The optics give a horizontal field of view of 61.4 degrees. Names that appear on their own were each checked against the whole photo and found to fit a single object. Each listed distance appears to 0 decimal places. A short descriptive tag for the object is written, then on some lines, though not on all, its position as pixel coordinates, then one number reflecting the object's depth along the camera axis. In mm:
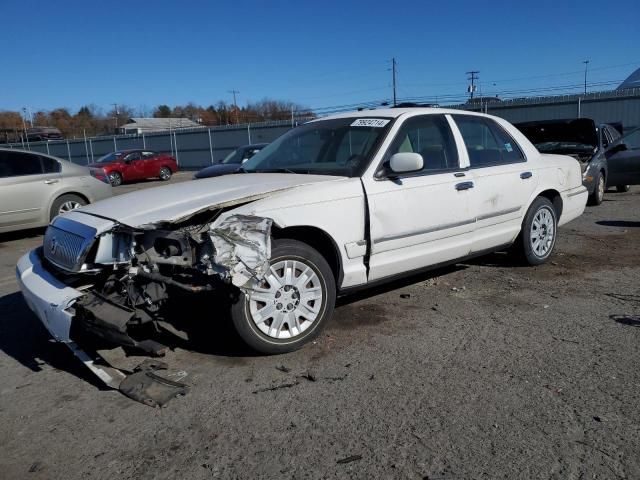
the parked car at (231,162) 12261
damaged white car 3373
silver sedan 8469
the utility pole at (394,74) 63912
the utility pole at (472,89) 38662
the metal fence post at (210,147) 32094
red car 22953
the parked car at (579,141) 10375
